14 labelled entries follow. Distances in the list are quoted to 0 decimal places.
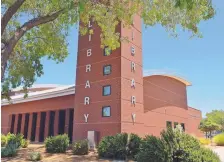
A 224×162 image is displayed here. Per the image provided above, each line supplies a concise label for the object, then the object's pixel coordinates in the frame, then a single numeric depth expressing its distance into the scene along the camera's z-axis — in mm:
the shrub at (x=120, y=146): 16859
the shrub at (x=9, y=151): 19234
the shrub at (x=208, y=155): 10477
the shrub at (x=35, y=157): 17453
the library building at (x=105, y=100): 22844
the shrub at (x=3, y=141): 25553
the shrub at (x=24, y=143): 24562
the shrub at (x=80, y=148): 19453
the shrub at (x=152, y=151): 11669
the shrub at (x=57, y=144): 20344
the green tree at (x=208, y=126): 36288
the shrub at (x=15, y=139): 23942
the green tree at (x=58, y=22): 10383
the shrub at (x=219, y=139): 28828
